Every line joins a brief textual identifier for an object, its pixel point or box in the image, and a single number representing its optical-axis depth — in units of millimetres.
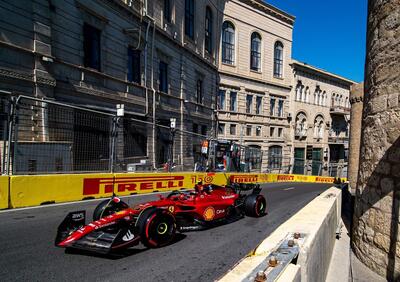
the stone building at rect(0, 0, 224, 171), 12180
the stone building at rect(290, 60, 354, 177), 40625
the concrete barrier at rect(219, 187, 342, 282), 1985
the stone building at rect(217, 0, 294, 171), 34625
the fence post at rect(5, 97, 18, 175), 6684
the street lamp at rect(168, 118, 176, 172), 12850
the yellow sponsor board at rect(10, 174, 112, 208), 6656
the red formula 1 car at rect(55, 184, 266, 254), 4051
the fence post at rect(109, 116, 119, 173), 9414
